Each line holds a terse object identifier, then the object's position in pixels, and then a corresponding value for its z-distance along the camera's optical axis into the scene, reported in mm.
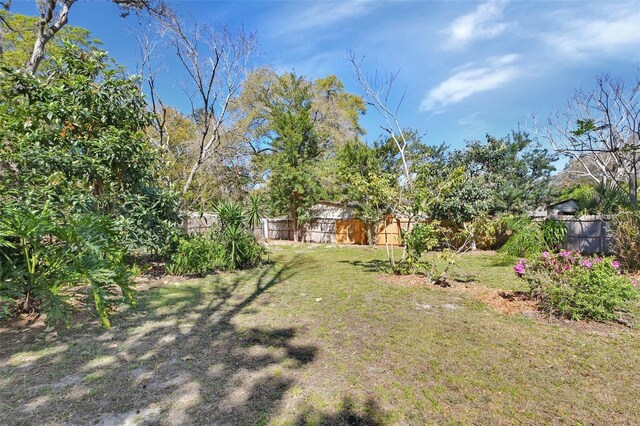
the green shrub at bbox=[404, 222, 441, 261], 6250
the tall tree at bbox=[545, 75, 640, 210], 8352
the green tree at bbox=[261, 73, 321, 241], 14617
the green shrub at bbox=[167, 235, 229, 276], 6699
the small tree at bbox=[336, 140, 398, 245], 13284
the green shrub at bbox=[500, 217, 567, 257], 8991
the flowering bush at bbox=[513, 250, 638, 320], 3729
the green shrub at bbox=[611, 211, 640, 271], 6215
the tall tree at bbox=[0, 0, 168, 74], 6013
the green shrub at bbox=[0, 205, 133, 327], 2637
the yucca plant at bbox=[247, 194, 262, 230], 9523
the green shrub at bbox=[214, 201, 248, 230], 7957
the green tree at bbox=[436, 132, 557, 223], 11570
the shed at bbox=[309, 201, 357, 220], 15914
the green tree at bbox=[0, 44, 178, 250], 4855
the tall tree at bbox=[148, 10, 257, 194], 9320
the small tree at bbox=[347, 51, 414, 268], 6827
